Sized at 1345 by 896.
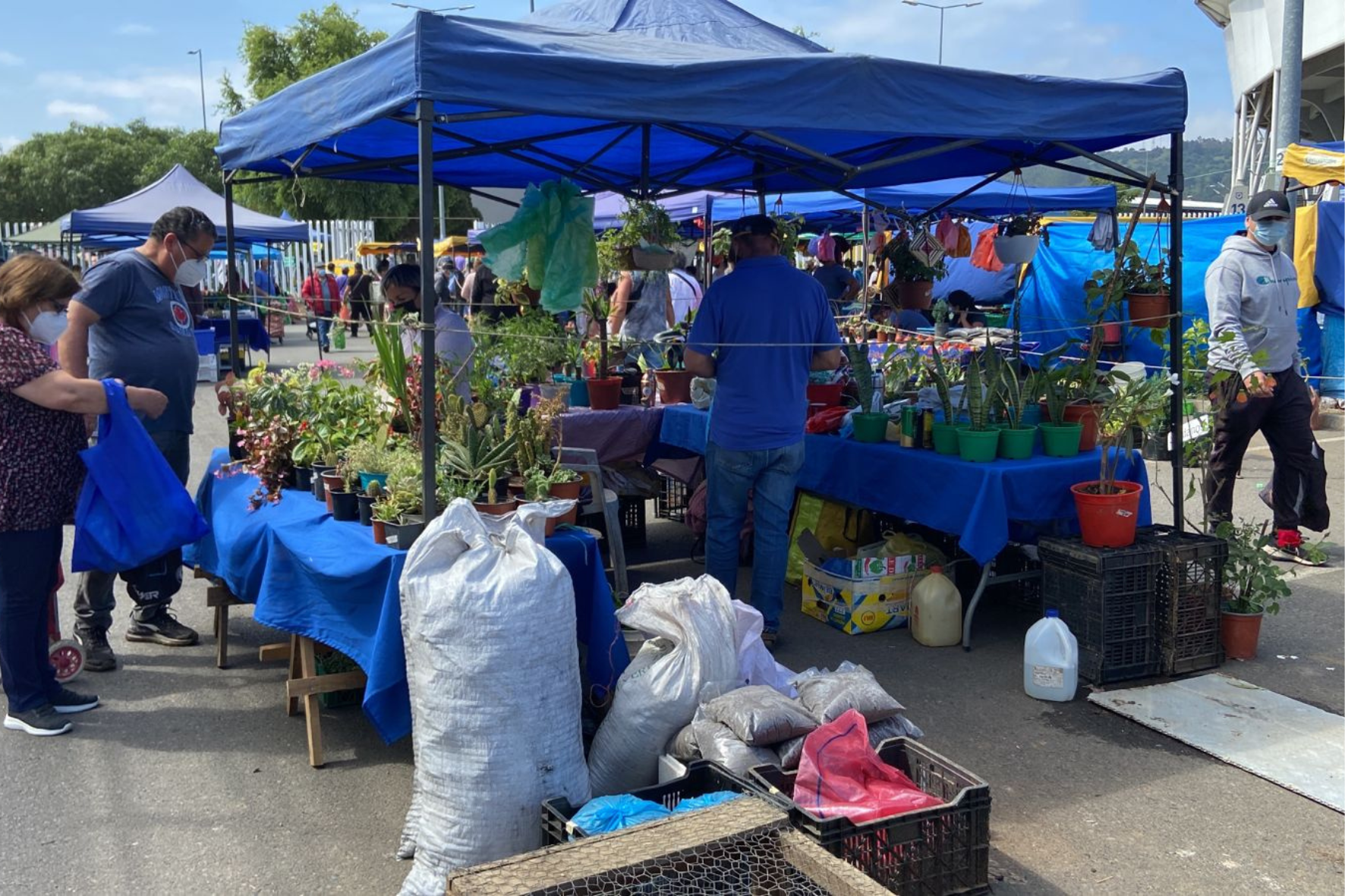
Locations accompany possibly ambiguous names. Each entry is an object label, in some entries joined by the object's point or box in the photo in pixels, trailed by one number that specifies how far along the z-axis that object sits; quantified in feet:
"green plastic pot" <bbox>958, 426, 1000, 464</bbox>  16.88
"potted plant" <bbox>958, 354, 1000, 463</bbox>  16.89
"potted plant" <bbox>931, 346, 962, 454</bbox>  17.48
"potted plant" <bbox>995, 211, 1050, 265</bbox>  22.00
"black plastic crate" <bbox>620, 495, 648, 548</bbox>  23.27
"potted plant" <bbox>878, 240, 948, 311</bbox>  27.89
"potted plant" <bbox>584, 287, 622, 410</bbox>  21.31
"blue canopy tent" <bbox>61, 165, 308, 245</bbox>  55.83
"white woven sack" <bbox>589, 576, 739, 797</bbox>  11.44
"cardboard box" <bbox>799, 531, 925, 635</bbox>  17.83
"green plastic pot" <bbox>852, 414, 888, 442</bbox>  18.79
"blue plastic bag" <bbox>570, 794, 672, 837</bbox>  9.50
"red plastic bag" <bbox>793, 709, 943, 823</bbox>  9.93
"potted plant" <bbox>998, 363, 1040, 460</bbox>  17.13
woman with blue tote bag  13.25
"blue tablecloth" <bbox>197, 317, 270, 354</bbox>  58.85
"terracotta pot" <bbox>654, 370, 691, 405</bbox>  21.76
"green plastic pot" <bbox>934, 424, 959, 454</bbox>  17.48
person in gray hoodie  19.58
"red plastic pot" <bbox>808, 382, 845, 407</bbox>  21.62
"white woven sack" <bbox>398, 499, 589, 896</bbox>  10.20
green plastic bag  17.53
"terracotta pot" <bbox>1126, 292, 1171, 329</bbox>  18.04
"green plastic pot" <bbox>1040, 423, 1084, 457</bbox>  17.43
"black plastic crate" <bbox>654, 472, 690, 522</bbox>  25.23
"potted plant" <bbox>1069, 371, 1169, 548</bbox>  15.60
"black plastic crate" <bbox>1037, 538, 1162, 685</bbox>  15.26
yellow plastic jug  17.30
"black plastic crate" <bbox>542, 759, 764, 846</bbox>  9.99
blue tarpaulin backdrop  41.96
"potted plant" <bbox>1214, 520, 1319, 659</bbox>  16.47
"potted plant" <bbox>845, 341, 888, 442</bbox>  18.81
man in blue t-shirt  15.61
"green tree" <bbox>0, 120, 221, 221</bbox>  168.25
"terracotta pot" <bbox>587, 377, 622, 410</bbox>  21.31
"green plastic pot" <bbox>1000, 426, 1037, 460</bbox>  17.11
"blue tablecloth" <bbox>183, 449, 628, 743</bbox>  11.75
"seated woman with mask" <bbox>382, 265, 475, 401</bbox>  17.26
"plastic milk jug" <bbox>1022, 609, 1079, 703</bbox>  15.06
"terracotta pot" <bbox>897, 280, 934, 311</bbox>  28.35
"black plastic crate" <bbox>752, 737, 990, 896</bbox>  9.43
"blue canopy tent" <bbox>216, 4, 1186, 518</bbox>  11.89
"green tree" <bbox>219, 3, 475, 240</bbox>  121.29
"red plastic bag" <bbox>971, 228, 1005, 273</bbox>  46.73
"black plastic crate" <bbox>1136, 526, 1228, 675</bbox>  15.60
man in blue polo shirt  16.24
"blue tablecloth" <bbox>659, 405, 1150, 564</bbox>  16.22
